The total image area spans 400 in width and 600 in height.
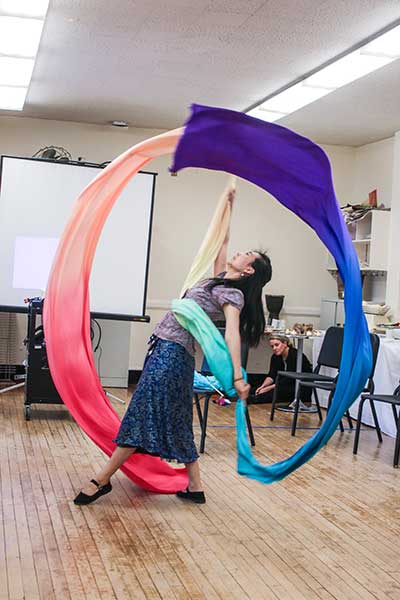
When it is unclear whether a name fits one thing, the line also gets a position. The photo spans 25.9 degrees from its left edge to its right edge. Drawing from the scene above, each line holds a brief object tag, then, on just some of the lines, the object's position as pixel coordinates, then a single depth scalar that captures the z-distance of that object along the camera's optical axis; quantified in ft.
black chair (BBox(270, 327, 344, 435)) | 24.59
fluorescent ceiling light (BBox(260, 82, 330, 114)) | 24.34
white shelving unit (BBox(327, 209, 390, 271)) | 30.09
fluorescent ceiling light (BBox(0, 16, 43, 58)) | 18.77
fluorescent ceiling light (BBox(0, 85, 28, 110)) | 26.23
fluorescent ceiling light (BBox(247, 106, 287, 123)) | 27.74
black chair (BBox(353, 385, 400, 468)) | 20.40
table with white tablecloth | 24.53
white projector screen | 28.68
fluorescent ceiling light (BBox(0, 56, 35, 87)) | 22.39
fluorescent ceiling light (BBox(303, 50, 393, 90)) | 20.44
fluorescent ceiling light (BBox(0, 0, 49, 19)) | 17.22
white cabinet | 32.09
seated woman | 28.76
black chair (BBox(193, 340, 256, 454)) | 20.51
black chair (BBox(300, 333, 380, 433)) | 23.03
